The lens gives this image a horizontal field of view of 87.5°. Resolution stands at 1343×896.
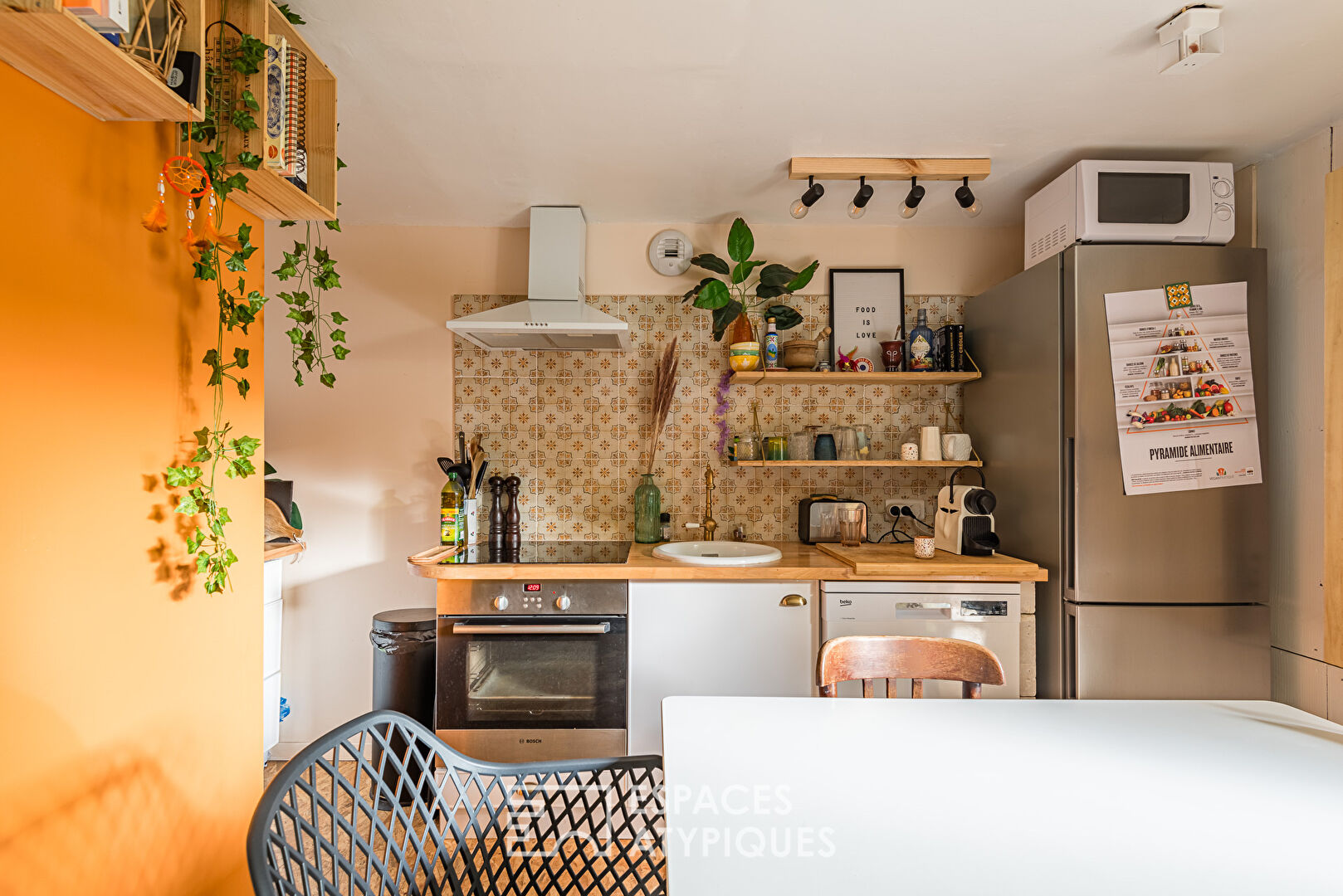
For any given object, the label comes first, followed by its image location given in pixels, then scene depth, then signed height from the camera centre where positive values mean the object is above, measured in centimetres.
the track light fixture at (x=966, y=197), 256 +97
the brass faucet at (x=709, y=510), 312 -21
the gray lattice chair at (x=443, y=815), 89 -55
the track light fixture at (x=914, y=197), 253 +96
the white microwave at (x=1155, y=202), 240 +89
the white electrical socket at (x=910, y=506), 318 -20
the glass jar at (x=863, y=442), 302 +9
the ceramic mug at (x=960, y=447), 298 +6
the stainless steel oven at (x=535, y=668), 247 -72
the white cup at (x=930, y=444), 301 +8
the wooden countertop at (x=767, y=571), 246 -38
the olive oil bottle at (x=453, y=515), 274 -20
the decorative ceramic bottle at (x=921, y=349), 299 +48
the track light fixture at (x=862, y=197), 256 +97
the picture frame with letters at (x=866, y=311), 318 +69
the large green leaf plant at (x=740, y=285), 296 +77
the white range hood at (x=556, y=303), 271 +66
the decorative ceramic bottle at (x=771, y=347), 301 +50
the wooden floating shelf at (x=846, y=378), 294 +36
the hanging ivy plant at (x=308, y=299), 153 +39
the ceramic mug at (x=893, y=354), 302 +47
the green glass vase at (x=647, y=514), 305 -22
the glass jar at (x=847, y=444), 310 +8
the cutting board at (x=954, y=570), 245 -38
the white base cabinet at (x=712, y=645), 248 -65
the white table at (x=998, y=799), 77 -45
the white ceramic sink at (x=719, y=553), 251 -35
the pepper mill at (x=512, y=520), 299 -24
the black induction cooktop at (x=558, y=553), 266 -36
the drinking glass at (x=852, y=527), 290 -27
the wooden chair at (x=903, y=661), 156 -45
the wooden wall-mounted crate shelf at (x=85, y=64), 93 +59
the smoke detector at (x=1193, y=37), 164 +102
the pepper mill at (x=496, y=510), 300 -20
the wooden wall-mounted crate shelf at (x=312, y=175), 147 +67
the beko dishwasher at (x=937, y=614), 246 -54
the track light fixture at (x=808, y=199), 254 +97
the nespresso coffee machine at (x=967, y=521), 266 -23
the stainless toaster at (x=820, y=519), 306 -25
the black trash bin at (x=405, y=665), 272 -78
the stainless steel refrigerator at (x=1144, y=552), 236 -31
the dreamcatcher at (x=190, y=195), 124 +51
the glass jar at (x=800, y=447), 312 +7
